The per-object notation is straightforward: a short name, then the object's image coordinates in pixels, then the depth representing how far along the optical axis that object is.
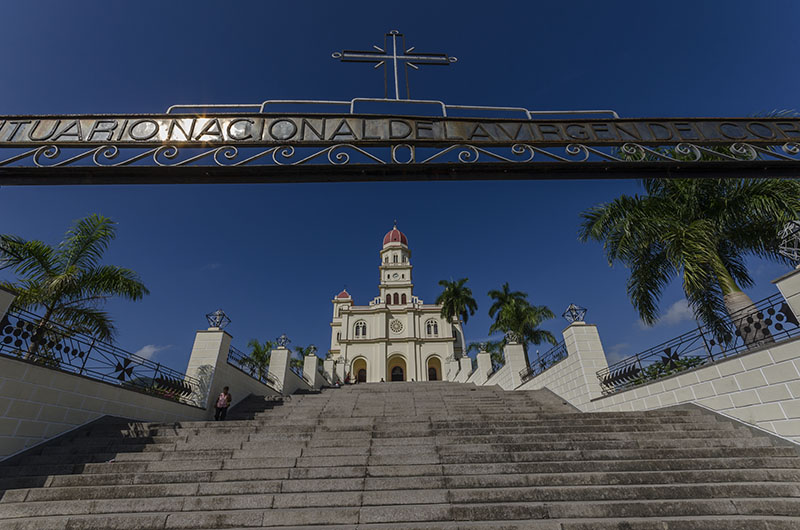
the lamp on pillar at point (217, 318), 10.21
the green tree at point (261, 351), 24.69
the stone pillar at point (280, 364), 13.66
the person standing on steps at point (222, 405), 9.06
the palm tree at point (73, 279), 7.96
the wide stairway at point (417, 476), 3.66
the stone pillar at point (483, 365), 17.75
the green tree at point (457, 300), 28.92
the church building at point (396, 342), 36.16
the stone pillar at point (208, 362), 9.42
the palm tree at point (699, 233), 8.24
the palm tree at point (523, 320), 21.30
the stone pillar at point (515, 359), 14.09
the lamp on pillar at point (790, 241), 5.48
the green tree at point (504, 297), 23.20
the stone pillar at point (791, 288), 5.30
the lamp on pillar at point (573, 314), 10.03
